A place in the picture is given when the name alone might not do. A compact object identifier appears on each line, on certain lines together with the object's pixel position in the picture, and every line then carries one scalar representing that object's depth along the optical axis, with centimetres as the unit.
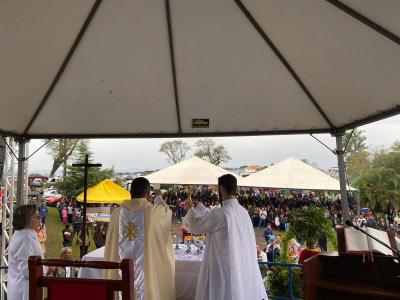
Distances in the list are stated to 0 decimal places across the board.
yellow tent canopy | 1388
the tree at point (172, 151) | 4619
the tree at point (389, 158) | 3246
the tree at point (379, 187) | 2653
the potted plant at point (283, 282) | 514
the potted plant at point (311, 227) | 497
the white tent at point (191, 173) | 856
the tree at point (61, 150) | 3766
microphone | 229
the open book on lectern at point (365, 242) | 285
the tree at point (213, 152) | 4732
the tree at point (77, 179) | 2527
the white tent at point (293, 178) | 1126
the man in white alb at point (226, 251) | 341
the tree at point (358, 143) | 4103
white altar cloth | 391
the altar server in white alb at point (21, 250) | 312
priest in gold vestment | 357
